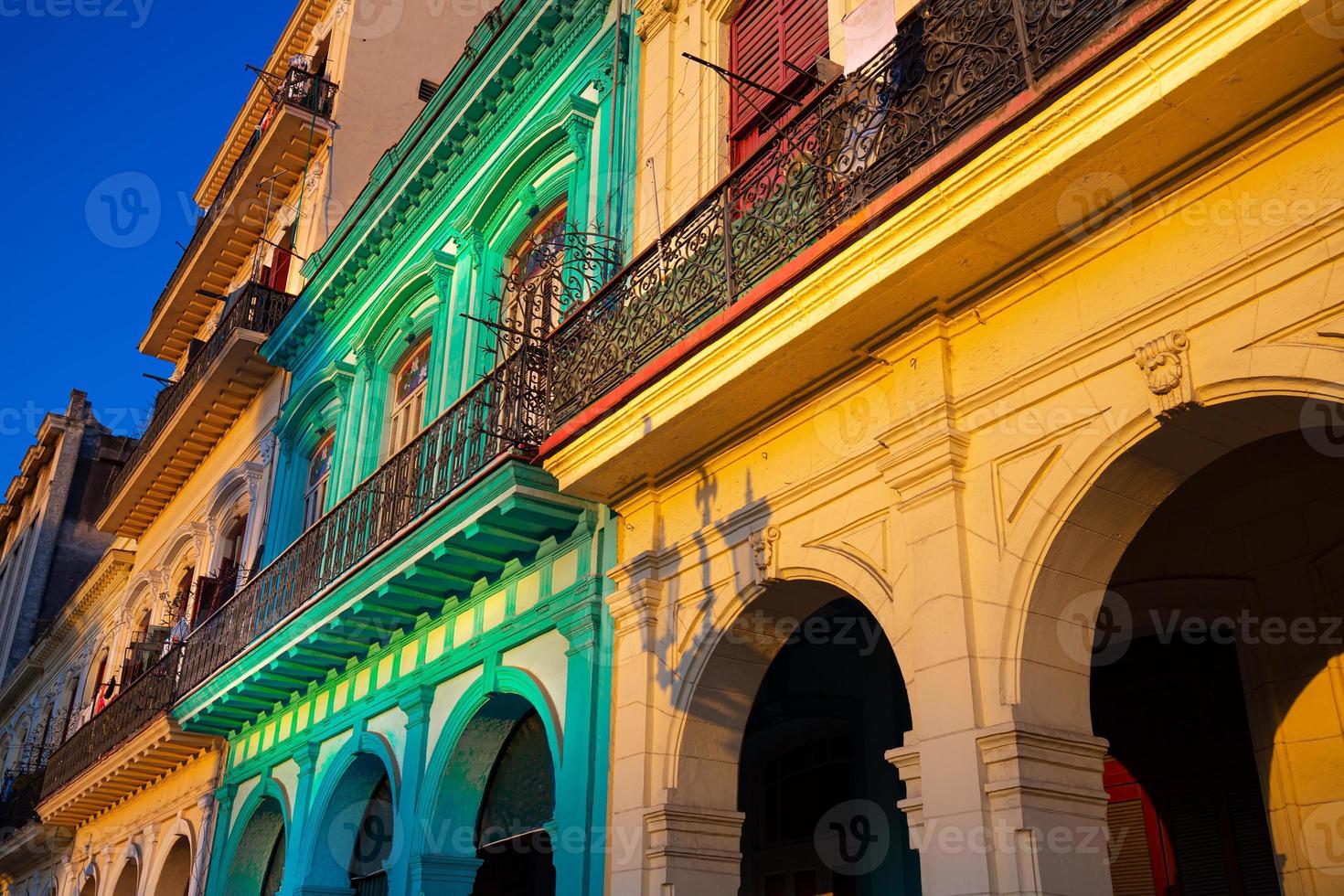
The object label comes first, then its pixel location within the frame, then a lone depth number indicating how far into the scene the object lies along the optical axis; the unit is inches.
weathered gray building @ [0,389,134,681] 1344.7
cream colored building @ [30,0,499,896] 655.8
